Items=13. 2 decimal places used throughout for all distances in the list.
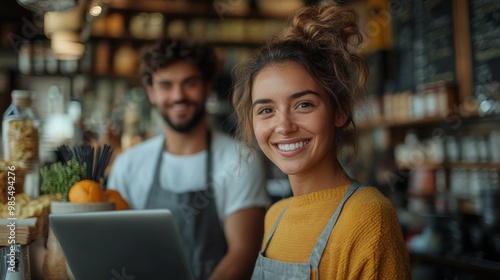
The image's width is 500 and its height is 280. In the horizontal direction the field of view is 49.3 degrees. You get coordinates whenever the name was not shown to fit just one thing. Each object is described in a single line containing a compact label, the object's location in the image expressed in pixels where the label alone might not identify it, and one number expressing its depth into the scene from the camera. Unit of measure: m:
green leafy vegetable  1.36
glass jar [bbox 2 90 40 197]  1.39
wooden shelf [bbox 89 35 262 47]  4.25
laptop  1.11
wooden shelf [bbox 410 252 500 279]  2.34
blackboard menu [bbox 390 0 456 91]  3.56
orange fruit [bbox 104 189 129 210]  1.47
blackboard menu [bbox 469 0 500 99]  3.07
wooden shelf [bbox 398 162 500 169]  3.06
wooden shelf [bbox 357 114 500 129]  3.14
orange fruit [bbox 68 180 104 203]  1.31
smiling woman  1.07
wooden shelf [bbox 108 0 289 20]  4.27
